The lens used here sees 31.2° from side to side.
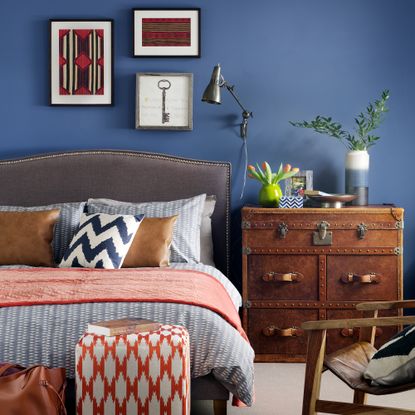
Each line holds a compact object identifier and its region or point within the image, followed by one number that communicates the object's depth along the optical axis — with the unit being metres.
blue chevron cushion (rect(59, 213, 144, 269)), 3.90
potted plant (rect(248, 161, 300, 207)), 4.43
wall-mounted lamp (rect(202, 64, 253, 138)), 4.46
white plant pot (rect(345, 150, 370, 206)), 4.50
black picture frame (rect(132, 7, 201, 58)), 4.73
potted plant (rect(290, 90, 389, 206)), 4.50
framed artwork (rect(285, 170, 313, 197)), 4.63
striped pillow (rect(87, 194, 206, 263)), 4.21
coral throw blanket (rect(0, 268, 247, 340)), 3.02
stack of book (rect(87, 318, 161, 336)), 2.72
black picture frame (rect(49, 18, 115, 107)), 4.77
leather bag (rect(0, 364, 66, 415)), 2.53
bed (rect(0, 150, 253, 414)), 4.68
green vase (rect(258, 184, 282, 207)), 4.42
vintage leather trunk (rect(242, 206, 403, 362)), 4.27
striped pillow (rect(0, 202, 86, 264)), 4.30
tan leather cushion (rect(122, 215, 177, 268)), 3.99
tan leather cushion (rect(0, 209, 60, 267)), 4.12
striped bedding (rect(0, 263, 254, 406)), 2.85
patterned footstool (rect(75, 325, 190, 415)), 2.69
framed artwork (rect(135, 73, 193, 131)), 4.75
